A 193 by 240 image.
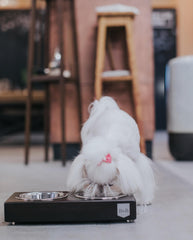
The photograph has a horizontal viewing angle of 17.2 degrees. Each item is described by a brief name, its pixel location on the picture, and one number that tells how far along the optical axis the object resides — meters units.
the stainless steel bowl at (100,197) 1.72
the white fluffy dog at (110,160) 1.71
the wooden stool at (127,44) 2.73
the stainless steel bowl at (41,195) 1.81
